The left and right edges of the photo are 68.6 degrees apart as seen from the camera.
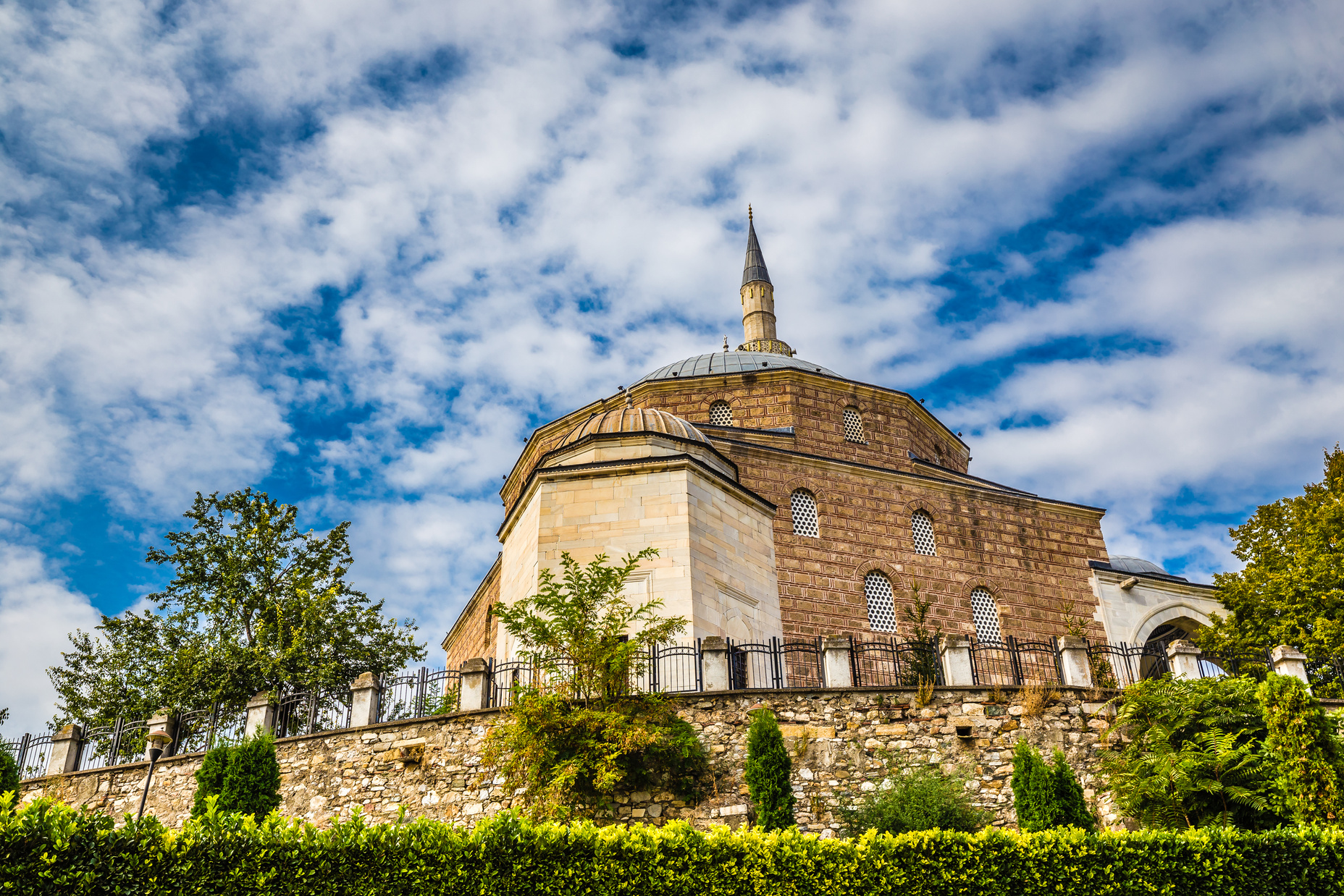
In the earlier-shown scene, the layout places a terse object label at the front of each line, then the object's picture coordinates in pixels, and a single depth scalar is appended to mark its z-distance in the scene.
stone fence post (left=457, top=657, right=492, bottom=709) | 12.04
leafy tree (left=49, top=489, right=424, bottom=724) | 17.27
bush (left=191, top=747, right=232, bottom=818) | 11.62
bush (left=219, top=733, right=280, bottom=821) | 11.59
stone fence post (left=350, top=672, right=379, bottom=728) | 12.48
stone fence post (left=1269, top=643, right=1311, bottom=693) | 12.83
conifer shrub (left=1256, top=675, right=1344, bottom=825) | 9.60
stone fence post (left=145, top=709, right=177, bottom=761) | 14.38
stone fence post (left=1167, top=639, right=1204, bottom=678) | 12.65
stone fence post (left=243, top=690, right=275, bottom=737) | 13.30
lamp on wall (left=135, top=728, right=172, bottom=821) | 14.08
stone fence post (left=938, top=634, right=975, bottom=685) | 12.10
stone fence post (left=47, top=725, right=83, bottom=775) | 14.99
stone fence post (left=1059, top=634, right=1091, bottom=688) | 12.19
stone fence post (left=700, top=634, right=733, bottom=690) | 11.77
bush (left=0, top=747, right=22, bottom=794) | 12.15
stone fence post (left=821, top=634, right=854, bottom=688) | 11.95
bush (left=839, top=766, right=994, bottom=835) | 10.01
